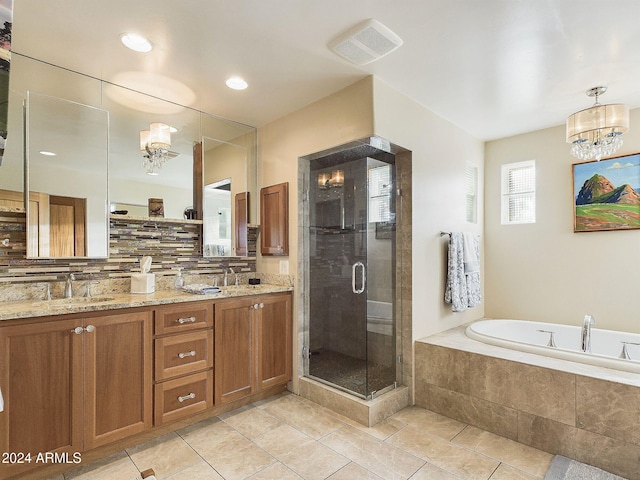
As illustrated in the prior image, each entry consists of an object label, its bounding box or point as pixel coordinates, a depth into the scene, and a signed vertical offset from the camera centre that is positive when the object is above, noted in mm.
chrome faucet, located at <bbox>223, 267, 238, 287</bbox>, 3268 -317
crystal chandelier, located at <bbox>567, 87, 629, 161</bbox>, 2422 +809
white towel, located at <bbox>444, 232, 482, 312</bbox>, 3201 -299
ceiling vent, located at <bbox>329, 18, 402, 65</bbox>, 1969 +1197
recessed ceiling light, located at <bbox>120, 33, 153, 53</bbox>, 2027 +1209
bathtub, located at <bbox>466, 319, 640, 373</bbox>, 2230 -830
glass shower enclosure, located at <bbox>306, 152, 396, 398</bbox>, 2883 -269
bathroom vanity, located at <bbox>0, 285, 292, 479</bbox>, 1807 -757
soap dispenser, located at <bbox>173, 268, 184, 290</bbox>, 2963 -326
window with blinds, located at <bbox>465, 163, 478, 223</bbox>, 3766 +550
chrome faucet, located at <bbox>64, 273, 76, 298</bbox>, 2410 -307
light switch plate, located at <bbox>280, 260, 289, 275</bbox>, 3213 -228
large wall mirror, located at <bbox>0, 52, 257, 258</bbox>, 2284 +771
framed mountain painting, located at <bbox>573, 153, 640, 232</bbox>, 3088 +430
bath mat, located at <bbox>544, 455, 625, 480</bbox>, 1923 -1312
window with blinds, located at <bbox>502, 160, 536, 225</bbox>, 3756 +539
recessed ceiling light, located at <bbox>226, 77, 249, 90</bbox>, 2549 +1197
